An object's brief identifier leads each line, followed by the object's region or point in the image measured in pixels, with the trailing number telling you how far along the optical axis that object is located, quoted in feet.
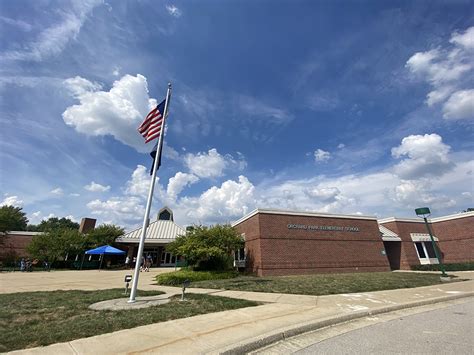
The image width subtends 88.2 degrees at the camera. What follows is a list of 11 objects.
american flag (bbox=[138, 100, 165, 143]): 34.58
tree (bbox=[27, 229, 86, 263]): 84.79
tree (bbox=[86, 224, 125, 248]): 93.81
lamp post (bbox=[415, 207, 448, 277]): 55.57
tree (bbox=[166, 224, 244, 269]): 57.21
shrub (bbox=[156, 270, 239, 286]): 47.63
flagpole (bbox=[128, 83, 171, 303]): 27.43
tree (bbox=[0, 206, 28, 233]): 85.16
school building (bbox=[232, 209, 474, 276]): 61.82
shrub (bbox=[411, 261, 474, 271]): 73.73
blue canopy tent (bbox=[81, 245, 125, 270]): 81.51
